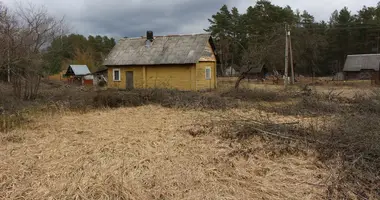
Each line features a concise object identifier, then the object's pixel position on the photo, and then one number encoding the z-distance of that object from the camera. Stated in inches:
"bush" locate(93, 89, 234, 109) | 423.2
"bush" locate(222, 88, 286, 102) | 515.2
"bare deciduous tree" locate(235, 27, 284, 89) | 709.9
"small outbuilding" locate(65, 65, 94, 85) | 1170.8
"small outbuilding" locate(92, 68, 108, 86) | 1132.6
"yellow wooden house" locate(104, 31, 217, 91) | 773.3
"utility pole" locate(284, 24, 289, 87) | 926.2
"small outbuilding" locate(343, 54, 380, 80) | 1539.1
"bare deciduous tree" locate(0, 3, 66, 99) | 400.3
